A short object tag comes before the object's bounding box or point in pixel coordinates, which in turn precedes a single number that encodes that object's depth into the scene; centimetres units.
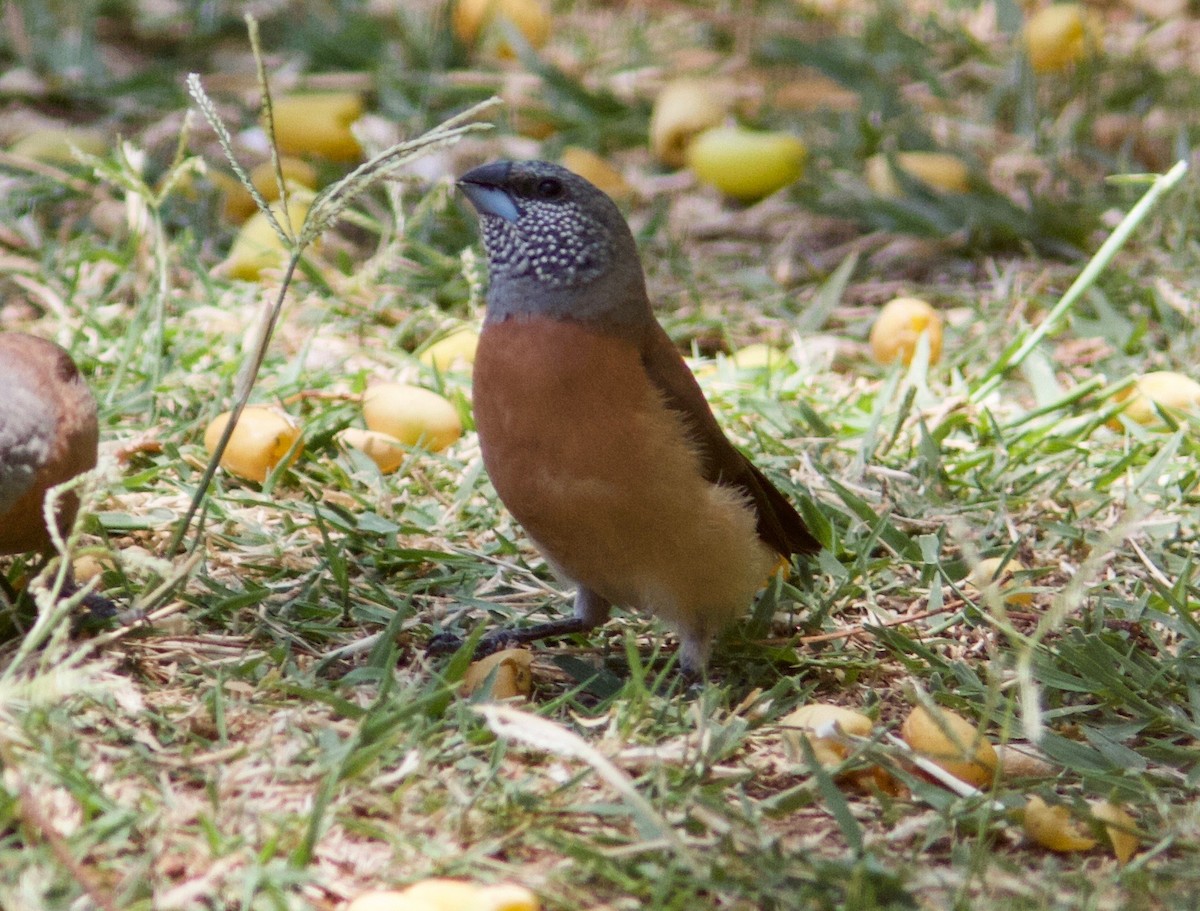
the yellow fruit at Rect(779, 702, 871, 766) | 594
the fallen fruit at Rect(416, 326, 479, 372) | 961
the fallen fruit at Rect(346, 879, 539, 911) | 440
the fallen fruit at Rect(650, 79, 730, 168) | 1280
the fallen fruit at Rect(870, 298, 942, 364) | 995
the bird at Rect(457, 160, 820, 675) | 657
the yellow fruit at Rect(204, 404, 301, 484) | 800
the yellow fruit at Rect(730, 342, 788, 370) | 980
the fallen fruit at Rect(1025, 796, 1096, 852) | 543
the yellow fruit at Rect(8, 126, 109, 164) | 1163
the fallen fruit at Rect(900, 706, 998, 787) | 583
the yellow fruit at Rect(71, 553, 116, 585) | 707
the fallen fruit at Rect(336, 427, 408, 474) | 844
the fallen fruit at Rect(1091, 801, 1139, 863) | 537
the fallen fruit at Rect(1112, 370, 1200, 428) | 913
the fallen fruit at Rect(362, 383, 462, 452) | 856
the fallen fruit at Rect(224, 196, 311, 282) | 1036
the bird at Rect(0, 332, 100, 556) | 612
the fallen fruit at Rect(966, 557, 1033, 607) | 738
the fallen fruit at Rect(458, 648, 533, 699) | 633
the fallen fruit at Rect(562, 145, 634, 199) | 1215
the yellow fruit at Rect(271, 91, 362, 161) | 1227
